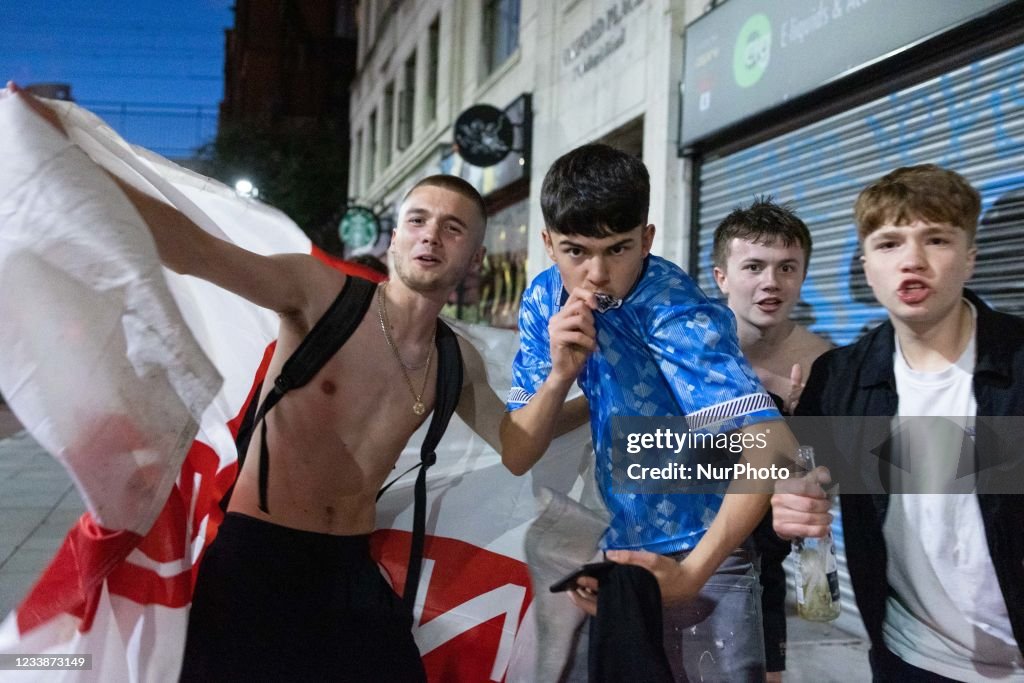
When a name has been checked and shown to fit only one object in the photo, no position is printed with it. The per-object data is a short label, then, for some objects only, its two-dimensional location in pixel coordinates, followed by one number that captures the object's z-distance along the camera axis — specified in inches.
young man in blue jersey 69.4
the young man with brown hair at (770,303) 124.8
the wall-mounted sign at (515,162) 457.4
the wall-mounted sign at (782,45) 191.3
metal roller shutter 171.8
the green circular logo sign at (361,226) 794.8
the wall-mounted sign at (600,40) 348.2
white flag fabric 66.1
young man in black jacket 76.1
